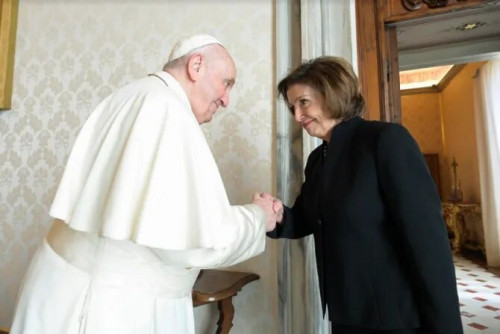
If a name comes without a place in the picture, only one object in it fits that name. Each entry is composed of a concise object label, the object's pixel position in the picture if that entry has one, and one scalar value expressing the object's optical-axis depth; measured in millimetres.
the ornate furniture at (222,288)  1480
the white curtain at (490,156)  5438
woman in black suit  896
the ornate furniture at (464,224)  6203
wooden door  1812
